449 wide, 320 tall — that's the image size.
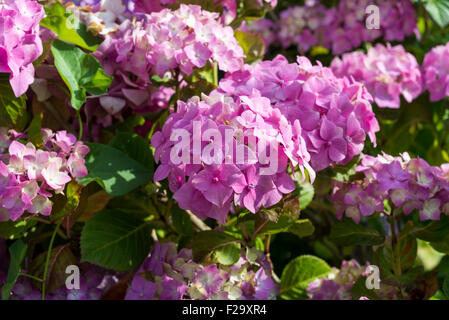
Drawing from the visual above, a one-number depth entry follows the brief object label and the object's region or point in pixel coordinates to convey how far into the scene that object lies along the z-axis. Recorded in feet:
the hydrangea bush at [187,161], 2.68
